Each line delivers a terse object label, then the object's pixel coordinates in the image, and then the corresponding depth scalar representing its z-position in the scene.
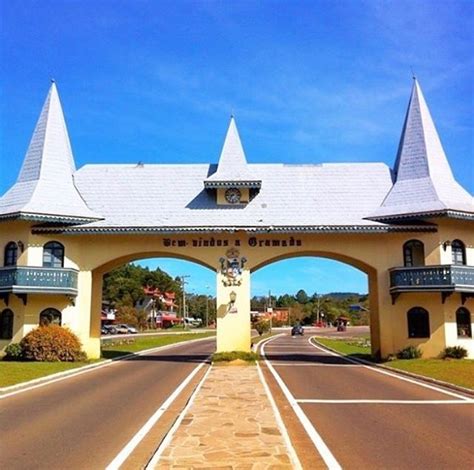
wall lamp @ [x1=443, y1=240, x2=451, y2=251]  25.09
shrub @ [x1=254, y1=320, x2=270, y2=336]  73.79
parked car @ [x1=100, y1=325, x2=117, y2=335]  73.67
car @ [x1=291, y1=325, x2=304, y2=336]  72.56
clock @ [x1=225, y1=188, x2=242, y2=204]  27.50
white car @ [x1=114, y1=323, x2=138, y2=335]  75.38
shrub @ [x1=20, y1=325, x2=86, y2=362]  23.36
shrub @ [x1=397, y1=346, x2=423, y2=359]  24.22
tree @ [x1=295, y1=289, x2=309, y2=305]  160.09
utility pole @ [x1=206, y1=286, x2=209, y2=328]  124.81
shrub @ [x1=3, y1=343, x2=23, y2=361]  23.73
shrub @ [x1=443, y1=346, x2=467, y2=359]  23.84
